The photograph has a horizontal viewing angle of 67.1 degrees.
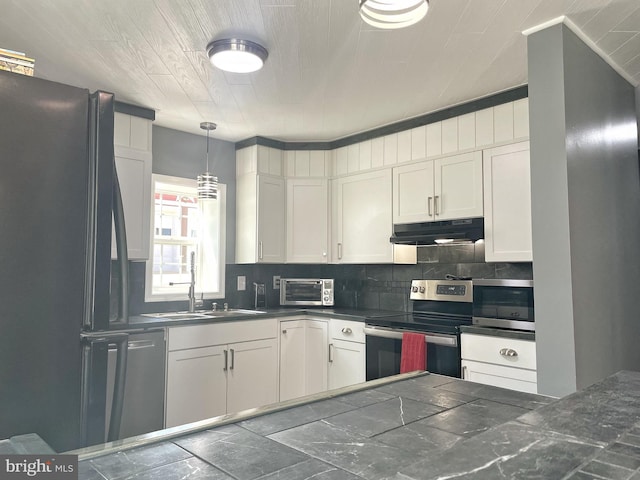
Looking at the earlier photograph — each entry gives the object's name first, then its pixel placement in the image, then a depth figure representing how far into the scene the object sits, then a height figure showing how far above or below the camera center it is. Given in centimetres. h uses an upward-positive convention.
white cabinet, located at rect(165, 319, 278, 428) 328 -67
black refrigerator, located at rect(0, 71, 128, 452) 133 +5
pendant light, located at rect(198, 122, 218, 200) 359 +67
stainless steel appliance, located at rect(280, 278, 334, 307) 441 -14
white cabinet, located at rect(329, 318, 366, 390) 365 -59
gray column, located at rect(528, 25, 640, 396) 227 +29
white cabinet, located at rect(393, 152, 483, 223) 336 +65
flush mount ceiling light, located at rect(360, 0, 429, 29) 166 +92
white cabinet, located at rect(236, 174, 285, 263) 425 +51
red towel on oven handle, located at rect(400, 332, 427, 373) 315 -50
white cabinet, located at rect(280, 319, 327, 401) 392 -67
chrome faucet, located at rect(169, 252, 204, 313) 391 -10
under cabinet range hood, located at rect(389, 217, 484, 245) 330 +32
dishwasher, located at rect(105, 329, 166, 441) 290 -67
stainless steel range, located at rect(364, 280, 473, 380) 306 -34
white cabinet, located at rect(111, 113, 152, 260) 340 +72
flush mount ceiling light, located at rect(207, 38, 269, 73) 247 +115
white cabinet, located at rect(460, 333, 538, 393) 269 -49
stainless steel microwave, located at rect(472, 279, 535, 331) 280 -16
